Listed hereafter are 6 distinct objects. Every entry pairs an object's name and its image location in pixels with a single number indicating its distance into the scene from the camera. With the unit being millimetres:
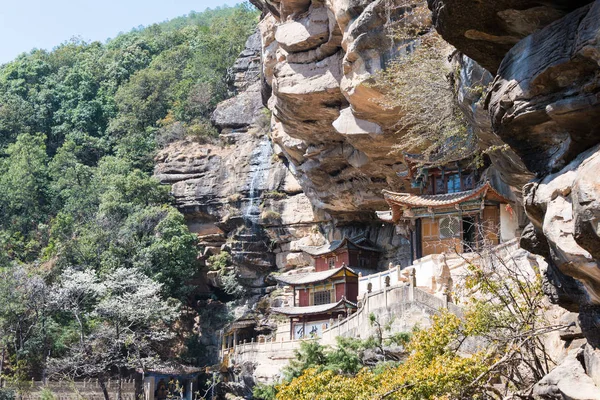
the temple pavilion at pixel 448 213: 25250
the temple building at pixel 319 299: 31844
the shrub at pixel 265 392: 22767
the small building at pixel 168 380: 32625
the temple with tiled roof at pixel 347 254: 34969
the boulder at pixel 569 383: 9201
